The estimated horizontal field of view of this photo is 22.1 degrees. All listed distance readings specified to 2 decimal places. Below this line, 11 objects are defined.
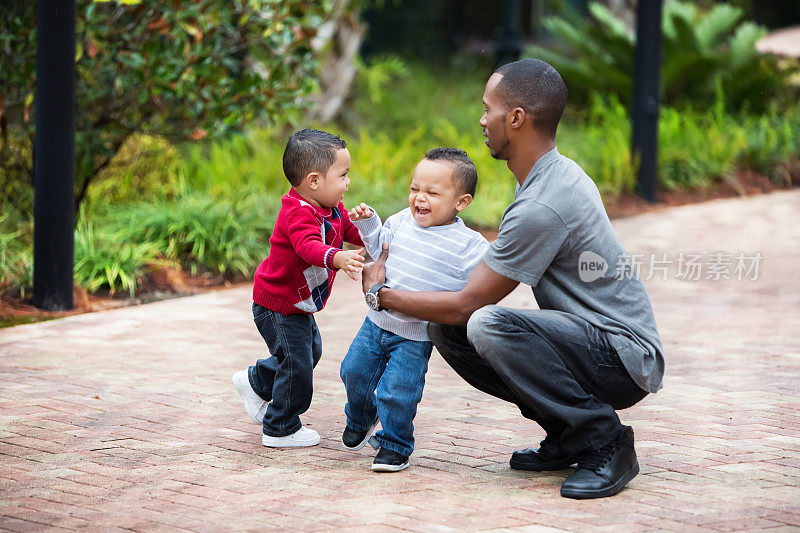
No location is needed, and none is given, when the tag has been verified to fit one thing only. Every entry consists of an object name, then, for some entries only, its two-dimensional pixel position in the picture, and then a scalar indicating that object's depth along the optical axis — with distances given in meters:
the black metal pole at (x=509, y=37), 26.19
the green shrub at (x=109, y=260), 13.46
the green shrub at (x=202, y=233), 14.70
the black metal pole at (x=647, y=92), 19.39
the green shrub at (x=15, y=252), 12.99
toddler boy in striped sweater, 7.50
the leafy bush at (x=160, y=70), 14.12
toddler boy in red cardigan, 7.71
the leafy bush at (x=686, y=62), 24.97
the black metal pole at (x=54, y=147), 12.11
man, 7.09
